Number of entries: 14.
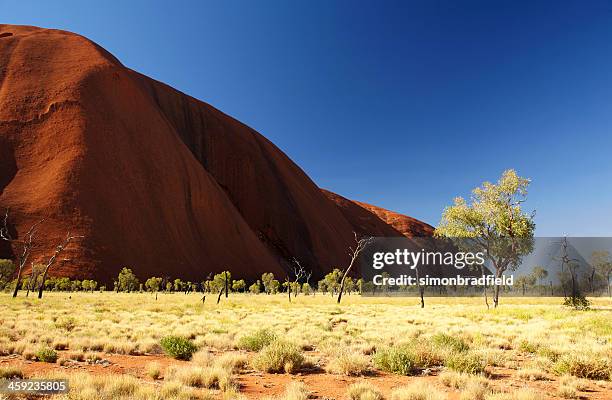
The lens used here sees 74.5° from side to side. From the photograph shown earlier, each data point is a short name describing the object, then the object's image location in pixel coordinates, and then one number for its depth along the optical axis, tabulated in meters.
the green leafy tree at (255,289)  73.73
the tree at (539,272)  96.59
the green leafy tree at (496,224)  33.84
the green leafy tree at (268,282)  76.13
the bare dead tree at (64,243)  57.43
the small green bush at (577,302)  29.30
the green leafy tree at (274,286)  75.88
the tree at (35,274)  52.12
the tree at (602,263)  73.88
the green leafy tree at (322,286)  88.62
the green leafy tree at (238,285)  72.44
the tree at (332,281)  78.30
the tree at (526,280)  92.12
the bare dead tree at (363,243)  44.41
